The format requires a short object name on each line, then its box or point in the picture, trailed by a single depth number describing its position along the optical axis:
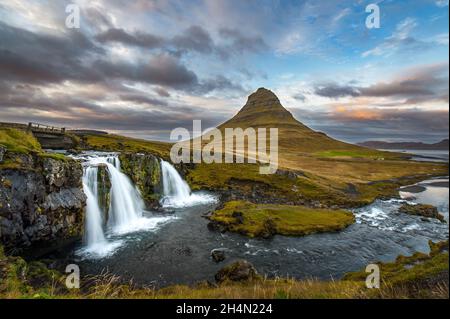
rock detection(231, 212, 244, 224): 37.84
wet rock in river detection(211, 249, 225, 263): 26.96
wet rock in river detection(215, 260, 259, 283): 20.88
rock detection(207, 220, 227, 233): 35.94
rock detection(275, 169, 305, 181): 77.14
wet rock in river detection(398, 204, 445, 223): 48.16
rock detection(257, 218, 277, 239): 34.60
